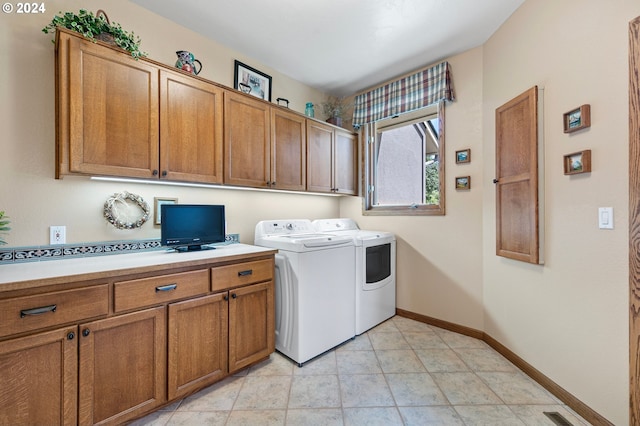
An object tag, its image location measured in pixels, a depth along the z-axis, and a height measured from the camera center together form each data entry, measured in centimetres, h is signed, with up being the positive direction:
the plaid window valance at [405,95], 261 +131
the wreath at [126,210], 179 +3
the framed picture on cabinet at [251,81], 250 +134
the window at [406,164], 281 +59
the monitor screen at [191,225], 187 -9
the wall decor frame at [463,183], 249 +30
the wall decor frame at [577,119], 146 +55
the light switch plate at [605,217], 136 -2
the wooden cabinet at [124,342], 112 -68
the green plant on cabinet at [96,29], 146 +108
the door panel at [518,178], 181 +27
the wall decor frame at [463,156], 250 +56
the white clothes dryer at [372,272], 252 -61
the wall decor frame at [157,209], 201 +3
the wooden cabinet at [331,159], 283 +64
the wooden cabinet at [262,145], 215 +63
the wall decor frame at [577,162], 146 +30
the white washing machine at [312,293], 203 -66
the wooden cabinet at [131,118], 145 +62
